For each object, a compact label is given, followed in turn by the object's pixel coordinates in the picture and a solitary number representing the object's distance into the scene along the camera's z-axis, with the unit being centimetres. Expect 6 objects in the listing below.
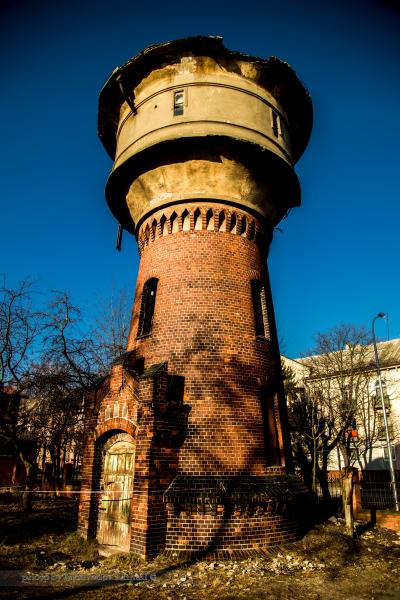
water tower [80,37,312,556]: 809
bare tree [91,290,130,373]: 1916
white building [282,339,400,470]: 2402
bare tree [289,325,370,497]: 2031
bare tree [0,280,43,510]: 1462
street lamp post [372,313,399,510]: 1353
